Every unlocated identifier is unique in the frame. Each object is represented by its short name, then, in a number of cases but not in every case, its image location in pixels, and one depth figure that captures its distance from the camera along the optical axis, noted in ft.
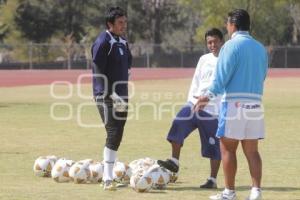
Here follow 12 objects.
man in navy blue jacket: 61.98
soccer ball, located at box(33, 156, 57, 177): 68.90
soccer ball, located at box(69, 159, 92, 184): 65.16
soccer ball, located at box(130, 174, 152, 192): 60.90
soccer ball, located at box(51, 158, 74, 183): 66.23
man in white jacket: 64.75
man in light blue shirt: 54.24
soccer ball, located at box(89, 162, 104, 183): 65.77
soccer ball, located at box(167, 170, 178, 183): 64.59
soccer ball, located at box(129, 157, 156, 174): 63.10
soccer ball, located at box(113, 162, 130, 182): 65.36
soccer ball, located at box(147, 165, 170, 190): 62.07
